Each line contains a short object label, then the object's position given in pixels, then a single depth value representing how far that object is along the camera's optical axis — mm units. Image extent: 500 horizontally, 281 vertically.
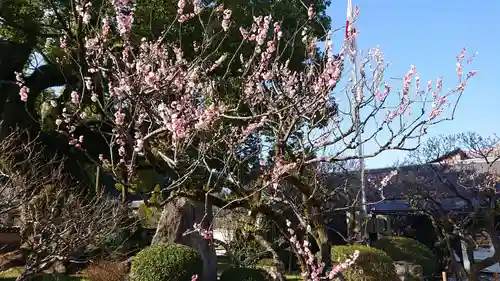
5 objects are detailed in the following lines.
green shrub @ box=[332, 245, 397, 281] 9203
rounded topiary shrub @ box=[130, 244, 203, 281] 8867
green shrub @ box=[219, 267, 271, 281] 9592
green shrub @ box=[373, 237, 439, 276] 12523
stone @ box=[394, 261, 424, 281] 11477
